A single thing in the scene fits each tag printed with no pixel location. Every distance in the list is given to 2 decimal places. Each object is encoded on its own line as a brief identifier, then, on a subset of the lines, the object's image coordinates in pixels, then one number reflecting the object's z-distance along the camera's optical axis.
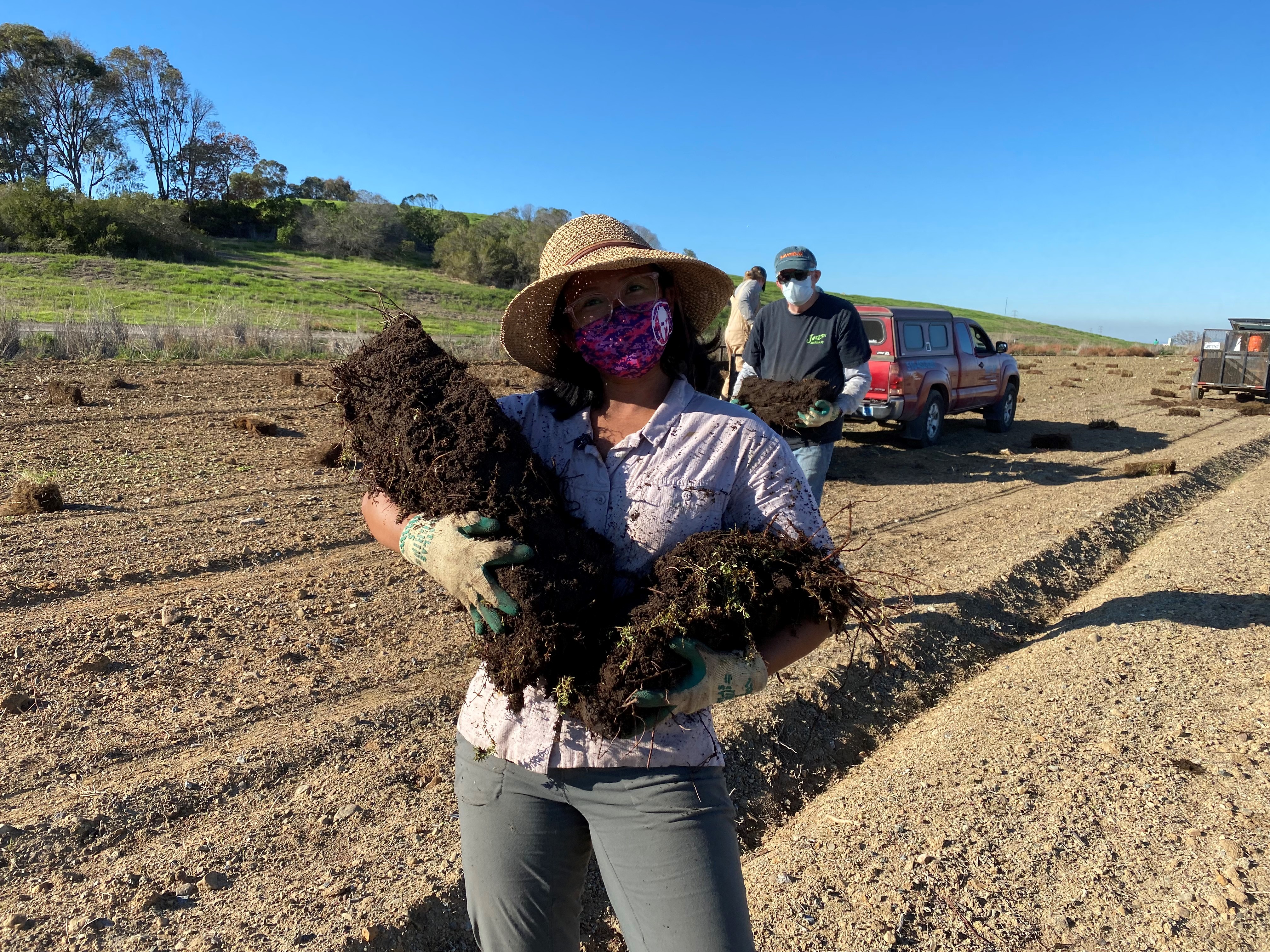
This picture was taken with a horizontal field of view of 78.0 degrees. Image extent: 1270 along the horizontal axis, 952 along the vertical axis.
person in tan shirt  8.18
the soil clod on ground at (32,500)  6.16
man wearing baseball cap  5.05
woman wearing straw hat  1.63
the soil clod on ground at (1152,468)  10.25
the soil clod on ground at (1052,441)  12.76
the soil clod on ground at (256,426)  9.38
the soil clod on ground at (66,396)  9.62
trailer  19.03
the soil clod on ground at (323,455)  8.12
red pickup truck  11.39
